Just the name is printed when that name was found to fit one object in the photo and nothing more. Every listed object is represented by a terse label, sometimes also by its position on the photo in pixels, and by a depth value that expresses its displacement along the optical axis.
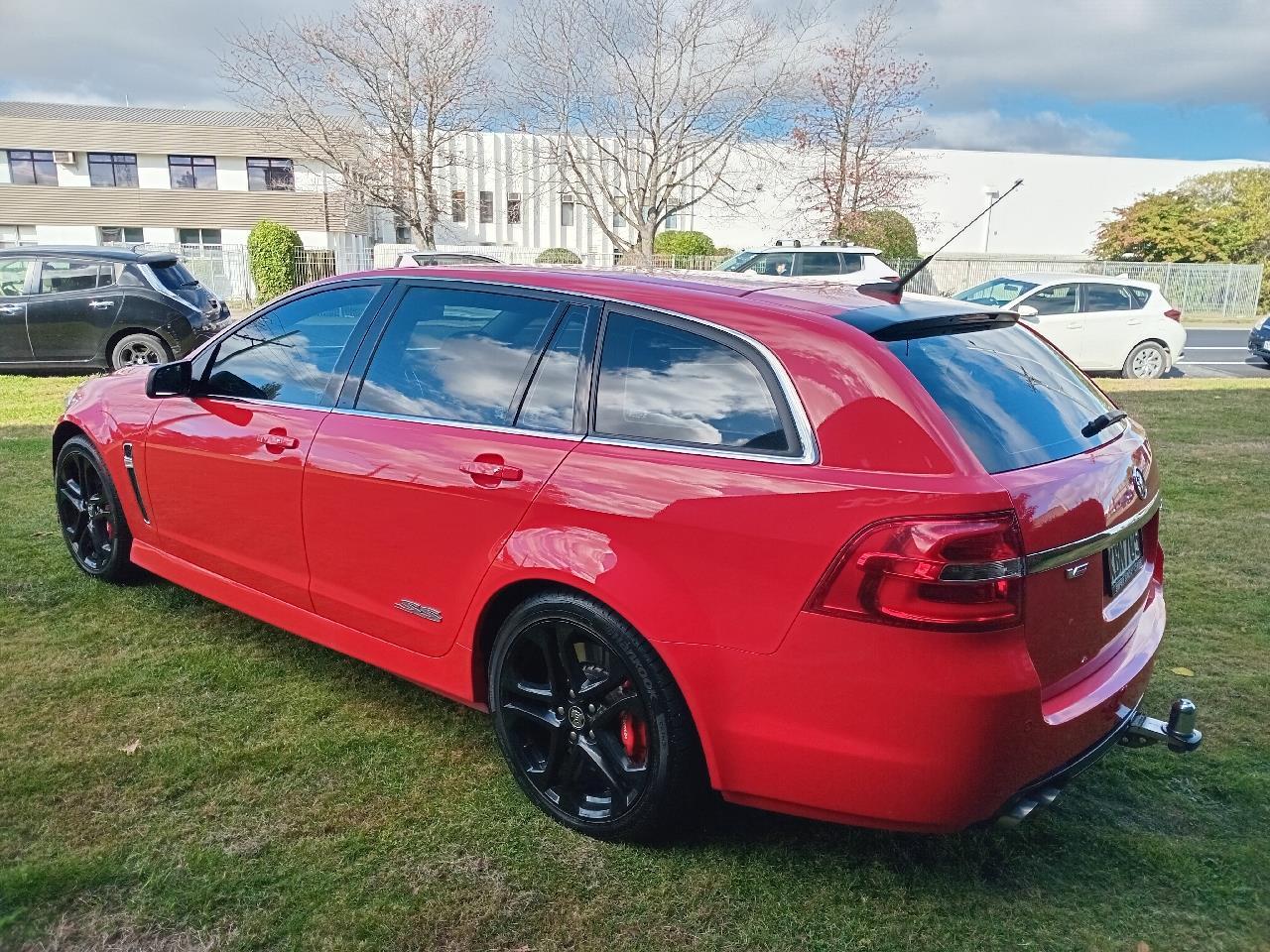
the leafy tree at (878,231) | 28.64
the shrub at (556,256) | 28.30
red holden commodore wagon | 2.26
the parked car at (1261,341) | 16.20
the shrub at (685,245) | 32.34
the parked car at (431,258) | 12.79
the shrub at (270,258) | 26.67
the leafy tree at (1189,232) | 29.73
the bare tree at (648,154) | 25.94
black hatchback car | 11.59
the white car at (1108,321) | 14.10
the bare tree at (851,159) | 27.66
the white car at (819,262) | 18.86
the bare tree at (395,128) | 27.70
